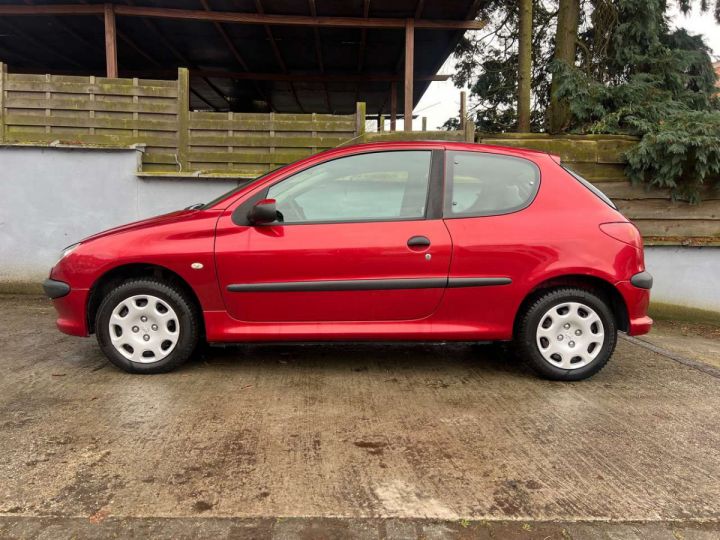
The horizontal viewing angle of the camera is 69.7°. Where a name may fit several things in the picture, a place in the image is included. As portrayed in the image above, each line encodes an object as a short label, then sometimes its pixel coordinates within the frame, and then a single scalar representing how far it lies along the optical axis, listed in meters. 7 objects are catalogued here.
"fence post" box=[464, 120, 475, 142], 6.64
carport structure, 8.48
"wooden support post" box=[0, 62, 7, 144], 6.33
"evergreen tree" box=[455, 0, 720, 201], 6.04
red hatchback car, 3.36
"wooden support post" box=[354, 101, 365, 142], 6.62
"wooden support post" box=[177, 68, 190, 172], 6.53
